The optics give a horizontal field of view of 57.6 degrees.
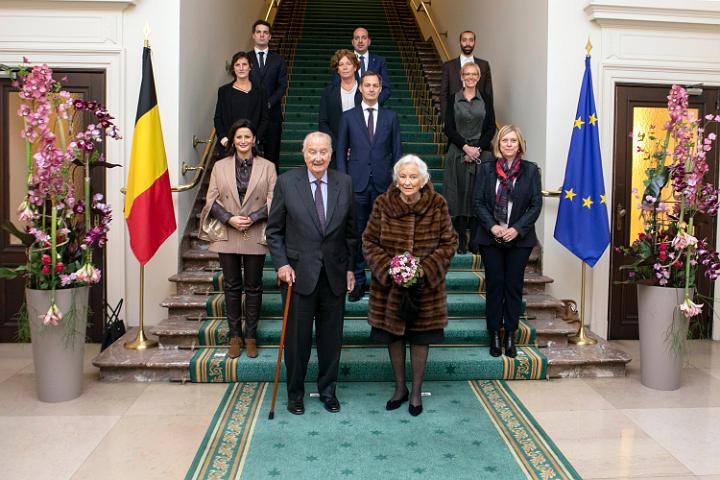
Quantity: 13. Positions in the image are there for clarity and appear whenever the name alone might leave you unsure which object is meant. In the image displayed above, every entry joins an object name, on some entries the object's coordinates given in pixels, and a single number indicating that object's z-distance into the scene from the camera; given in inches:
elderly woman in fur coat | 158.7
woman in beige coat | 181.9
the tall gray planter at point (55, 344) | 174.4
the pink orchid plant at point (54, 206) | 168.6
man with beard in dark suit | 255.3
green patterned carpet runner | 134.7
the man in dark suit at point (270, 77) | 242.6
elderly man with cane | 159.3
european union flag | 215.2
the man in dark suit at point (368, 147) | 199.6
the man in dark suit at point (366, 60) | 241.4
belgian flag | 203.2
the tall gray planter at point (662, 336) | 188.1
